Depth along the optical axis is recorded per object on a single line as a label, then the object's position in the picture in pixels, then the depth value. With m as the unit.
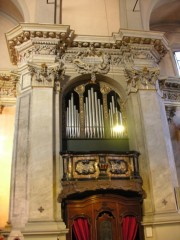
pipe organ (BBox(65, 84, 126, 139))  8.33
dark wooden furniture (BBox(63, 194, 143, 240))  7.07
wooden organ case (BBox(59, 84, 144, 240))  7.06
